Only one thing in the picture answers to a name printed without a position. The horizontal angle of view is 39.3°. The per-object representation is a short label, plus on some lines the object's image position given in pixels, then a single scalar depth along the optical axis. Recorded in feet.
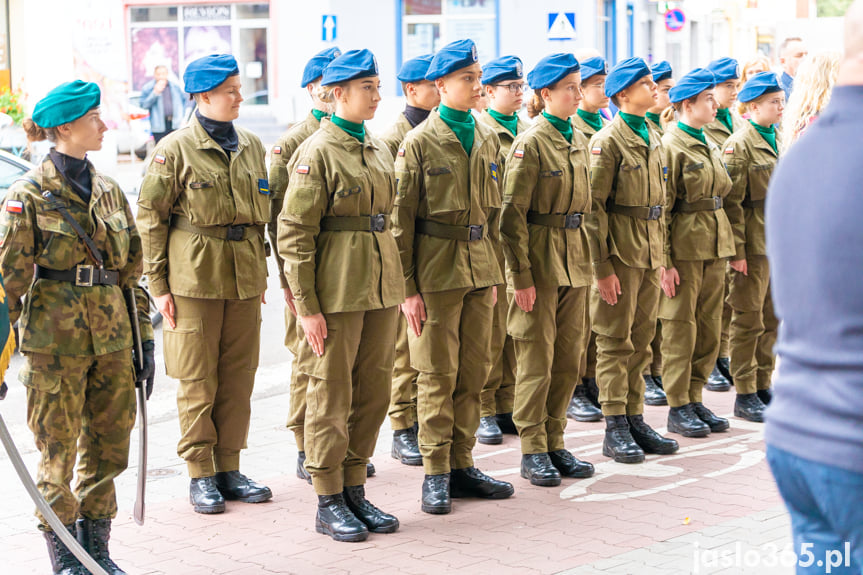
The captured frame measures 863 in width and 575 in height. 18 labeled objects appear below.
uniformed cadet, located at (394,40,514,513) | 19.95
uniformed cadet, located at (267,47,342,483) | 21.70
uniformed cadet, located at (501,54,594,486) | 21.38
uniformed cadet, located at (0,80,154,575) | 16.25
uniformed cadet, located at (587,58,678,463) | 23.20
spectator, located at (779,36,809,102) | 37.06
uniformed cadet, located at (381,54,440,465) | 24.16
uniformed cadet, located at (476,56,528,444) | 23.50
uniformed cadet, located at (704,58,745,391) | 27.12
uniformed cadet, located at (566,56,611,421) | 24.74
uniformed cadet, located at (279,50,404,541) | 18.35
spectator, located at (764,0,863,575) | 8.13
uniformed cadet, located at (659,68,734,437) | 24.95
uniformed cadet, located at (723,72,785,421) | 26.73
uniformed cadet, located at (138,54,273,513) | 20.04
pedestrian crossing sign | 57.31
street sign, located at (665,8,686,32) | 87.22
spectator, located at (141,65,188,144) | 77.56
